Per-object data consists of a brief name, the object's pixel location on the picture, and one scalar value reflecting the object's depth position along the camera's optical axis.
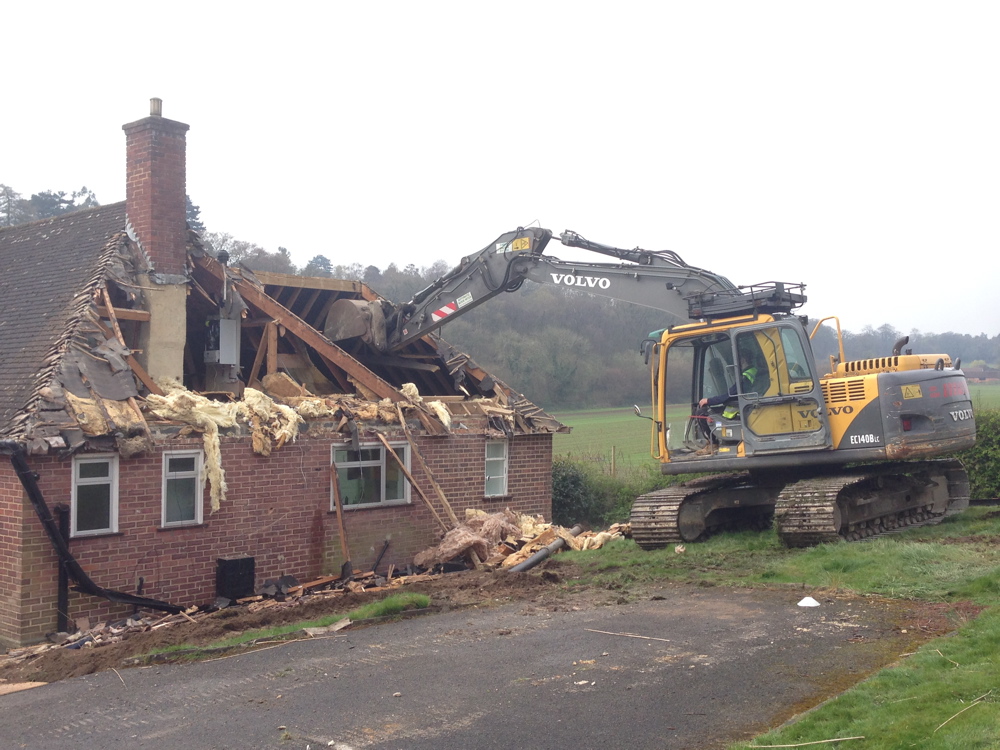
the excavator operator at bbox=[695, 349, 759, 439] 12.73
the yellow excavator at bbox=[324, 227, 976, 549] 12.25
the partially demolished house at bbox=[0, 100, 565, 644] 12.33
